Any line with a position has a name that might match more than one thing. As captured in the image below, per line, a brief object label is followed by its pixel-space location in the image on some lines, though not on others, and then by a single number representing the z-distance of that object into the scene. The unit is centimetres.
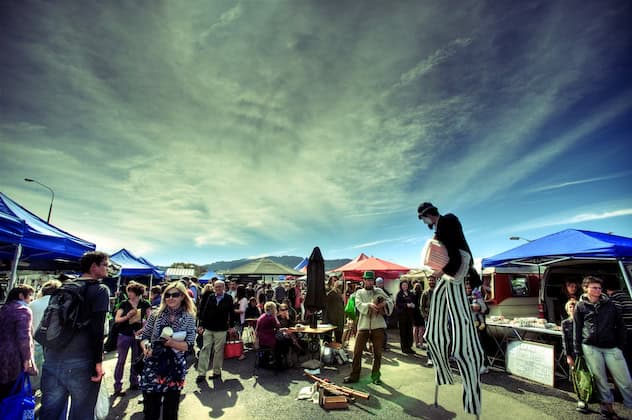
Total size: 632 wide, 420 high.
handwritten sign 566
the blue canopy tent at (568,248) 565
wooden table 685
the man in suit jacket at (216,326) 597
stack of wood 446
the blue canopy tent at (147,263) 1570
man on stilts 266
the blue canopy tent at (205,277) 3006
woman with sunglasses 293
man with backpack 263
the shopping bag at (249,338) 956
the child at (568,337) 485
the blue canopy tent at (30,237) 431
